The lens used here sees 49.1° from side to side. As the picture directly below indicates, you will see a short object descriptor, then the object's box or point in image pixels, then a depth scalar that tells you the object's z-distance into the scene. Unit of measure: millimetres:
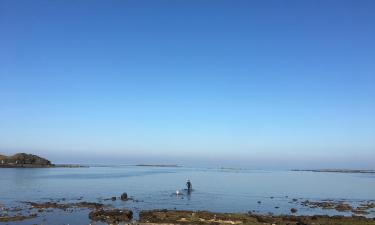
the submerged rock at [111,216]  38931
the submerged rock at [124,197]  58000
